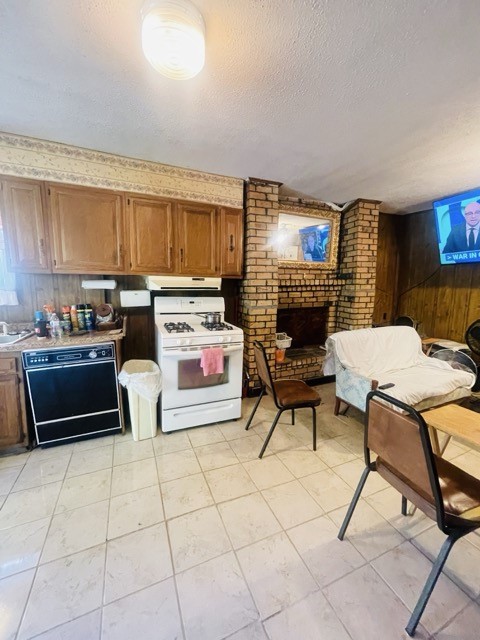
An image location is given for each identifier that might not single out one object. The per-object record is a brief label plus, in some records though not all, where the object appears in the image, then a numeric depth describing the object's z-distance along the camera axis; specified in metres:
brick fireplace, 3.04
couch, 2.41
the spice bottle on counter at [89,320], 2.51
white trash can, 2.32
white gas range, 2.38
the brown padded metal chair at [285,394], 2.14
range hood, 2.65
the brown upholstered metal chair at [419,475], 1.05
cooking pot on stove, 2.83
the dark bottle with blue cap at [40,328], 2.26
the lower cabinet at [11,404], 2.05
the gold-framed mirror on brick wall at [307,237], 3.40
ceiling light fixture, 1.08
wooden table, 1.41
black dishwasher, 2.13
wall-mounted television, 3.19
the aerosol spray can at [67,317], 2.46
